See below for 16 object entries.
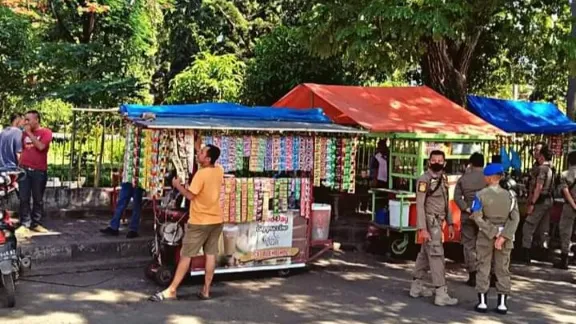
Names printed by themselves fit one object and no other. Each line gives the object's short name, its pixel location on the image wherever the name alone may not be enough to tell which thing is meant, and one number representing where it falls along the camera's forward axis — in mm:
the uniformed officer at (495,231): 6102
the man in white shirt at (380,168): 10180
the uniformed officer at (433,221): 6355
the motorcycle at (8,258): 5574
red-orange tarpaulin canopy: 8898
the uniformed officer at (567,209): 8312
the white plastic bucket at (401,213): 8250
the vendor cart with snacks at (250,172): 6641
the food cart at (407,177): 8336
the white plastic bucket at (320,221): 7691
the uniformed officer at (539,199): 8672
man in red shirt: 7902
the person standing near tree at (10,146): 7859
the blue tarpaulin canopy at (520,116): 11797
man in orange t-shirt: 6070
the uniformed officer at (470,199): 7270
